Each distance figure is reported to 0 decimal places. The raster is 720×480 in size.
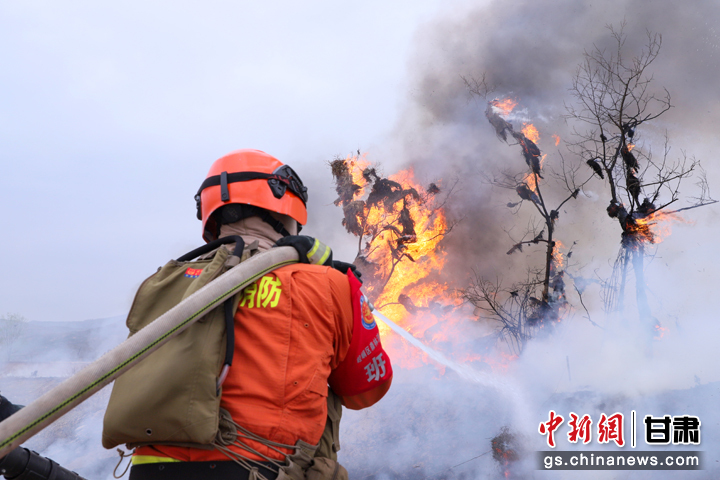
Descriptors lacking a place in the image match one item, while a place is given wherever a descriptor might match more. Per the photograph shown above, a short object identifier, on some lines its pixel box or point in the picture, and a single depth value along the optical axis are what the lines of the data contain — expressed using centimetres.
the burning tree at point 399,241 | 1209
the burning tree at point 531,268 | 1054
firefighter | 177
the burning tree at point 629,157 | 940
